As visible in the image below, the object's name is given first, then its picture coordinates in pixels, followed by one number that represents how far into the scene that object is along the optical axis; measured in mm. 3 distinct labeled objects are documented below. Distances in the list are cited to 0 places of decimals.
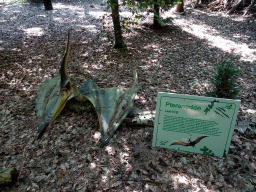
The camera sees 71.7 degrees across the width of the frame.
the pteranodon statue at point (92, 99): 2906
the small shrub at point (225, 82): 3334
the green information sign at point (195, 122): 2480
